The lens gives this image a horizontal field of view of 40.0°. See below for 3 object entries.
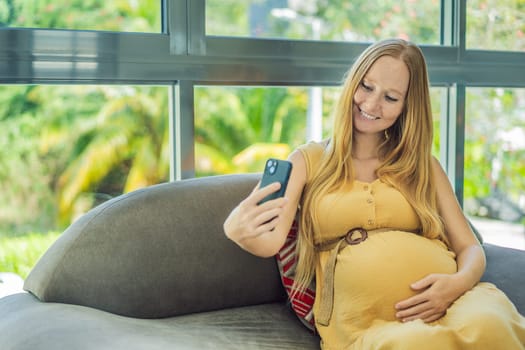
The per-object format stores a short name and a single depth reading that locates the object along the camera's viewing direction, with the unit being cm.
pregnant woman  175
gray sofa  171
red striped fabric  199
